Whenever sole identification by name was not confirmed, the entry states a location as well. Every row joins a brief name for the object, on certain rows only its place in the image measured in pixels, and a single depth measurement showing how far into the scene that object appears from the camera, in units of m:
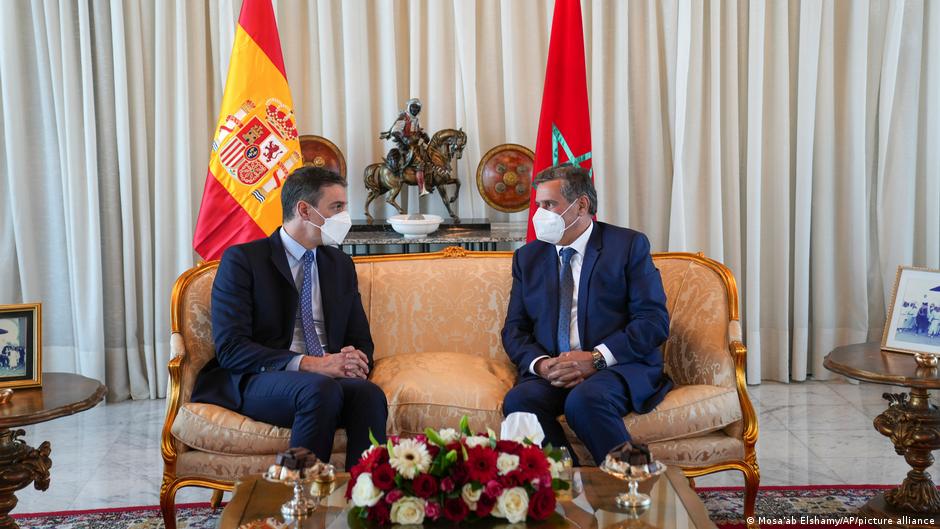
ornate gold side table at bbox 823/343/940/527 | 3.01
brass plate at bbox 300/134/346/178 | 4.72
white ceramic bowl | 4.47
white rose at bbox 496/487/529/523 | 2.03
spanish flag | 4.21
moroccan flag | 4.46
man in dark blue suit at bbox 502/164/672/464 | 3.05
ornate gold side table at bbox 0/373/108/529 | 2.62
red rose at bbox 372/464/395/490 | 2.04
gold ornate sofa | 2.96
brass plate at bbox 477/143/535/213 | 4.77
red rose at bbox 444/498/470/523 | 2.04
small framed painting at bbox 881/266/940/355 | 3.12
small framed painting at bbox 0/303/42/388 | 2.85
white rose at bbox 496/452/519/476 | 2.05
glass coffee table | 2.16
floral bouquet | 2.03
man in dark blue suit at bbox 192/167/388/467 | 2.95
